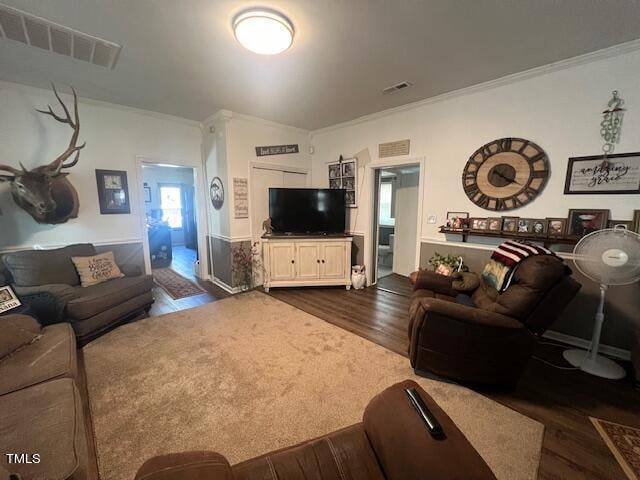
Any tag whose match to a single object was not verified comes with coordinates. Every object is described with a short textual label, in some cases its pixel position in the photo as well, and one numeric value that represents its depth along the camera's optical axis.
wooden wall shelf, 2.40
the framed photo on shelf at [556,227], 2.50
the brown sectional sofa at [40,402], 0.93
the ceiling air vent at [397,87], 2.88
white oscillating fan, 1.93
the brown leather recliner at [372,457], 0.73
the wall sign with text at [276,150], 4.15
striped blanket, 2.02
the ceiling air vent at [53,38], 1.87
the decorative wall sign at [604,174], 2.19
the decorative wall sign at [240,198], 3.93
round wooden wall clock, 2.63
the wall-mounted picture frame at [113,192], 3.50
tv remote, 0.82
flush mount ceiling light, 1.81
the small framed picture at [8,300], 2.03
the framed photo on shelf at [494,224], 2.87
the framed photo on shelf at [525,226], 2.68
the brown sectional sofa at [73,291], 2.44
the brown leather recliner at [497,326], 1.70
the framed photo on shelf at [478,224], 2.95
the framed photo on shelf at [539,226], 2.59
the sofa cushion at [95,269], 2.92
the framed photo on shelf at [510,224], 2.77
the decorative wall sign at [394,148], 3.60
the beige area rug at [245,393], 1.48
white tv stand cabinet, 4.04
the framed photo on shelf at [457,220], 3.08
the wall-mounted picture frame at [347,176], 4.23
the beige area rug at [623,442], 1.36
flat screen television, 4.16
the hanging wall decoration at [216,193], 4.02
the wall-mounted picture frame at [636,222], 2.17
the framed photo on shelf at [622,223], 2.22
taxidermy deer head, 2.70
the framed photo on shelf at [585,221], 2.32
